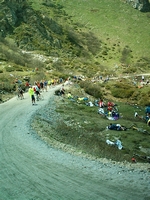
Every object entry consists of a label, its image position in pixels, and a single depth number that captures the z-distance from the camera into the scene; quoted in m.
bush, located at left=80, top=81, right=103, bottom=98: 34.22
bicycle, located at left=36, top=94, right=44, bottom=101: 24.70
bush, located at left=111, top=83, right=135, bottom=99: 36.25
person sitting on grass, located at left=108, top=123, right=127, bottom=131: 17.89
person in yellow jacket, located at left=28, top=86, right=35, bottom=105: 22.43
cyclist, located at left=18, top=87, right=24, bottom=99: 25.95
